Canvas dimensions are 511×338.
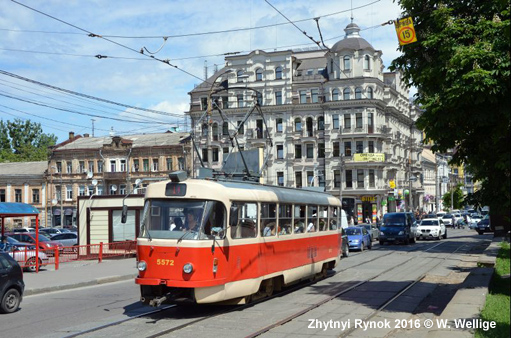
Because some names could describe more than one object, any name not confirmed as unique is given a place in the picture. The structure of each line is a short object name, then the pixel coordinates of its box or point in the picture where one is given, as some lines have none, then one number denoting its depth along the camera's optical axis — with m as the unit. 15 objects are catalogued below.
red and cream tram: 11.56
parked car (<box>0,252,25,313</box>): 13.47
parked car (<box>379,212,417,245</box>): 37.78
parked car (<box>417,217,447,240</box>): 42.97
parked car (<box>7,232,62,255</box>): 32.25
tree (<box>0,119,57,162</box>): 96.38
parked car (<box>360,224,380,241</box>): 42.80
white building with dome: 61.94
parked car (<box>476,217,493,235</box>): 51.16
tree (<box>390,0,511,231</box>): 10.53
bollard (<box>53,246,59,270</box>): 24.17
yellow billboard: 61.38
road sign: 12.57
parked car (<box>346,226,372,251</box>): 32.69
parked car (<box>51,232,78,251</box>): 38.72
